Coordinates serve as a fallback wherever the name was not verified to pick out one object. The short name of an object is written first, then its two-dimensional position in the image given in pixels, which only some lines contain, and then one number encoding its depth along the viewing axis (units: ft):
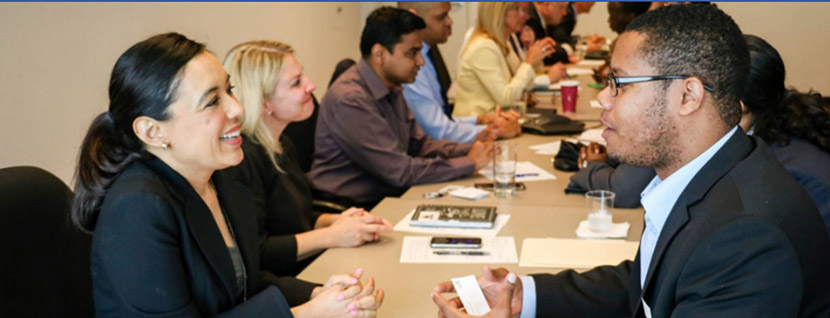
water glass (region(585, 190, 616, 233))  7.57
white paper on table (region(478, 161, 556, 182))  9.85
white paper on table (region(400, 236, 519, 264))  6.91
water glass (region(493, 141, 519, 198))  9.01
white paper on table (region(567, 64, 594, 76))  20.52
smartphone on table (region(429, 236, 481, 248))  7.13
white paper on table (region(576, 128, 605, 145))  11.81
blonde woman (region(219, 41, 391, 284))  7.86
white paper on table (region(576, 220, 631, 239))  7.50
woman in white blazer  15.51
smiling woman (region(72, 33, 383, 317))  5.06
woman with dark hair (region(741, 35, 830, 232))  6.59
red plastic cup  14.49
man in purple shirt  10.21
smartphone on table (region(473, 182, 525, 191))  9.33
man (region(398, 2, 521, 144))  12.88
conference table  6.25
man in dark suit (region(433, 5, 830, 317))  3.99
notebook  7.82
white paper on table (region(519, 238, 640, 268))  6.82
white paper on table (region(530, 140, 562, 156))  11.32
